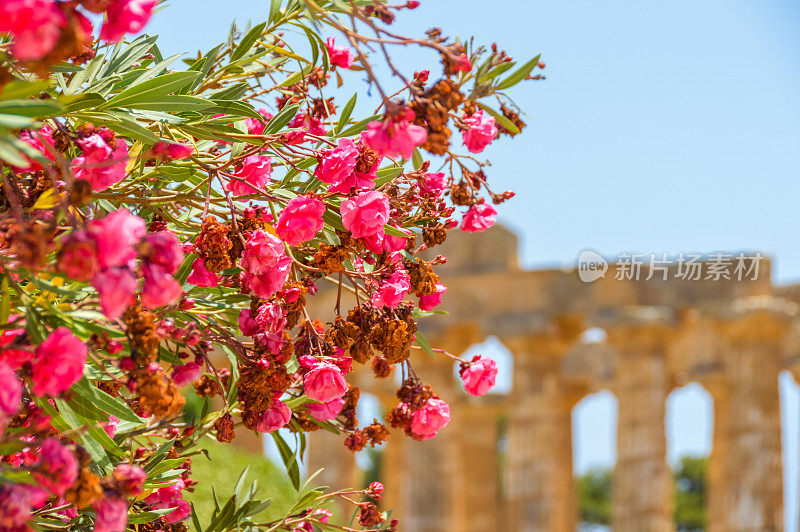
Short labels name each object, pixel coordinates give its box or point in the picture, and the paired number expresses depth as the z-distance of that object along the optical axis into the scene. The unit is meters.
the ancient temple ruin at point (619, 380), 20.75
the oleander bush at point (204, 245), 2.83
